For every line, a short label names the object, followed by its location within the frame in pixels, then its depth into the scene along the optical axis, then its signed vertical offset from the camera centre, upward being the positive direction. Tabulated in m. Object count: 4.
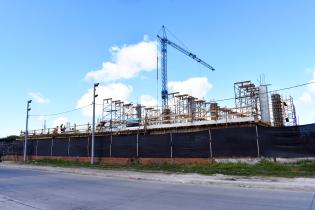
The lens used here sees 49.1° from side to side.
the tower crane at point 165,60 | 76.81 +24.17
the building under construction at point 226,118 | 33.06 +4.79
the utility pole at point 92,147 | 31.93 +1.23
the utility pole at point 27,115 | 43.50 +6.04
